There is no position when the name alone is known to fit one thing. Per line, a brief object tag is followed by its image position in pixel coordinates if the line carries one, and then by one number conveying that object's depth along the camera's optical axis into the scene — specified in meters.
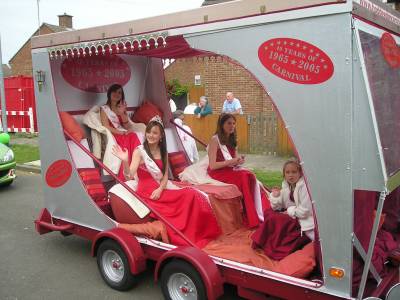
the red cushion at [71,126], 4.63
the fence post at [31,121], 15.57
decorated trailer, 2.61
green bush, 17.81
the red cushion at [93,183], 4.60
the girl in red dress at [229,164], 4.73
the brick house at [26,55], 32.50
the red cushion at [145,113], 5.90
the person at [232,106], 9.82
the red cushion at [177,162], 5.85
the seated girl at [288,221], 3.47
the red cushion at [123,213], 4.14
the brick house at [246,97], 10.66
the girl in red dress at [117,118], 5.21
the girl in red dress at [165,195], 3.97
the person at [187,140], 6.24
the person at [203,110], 11.29
